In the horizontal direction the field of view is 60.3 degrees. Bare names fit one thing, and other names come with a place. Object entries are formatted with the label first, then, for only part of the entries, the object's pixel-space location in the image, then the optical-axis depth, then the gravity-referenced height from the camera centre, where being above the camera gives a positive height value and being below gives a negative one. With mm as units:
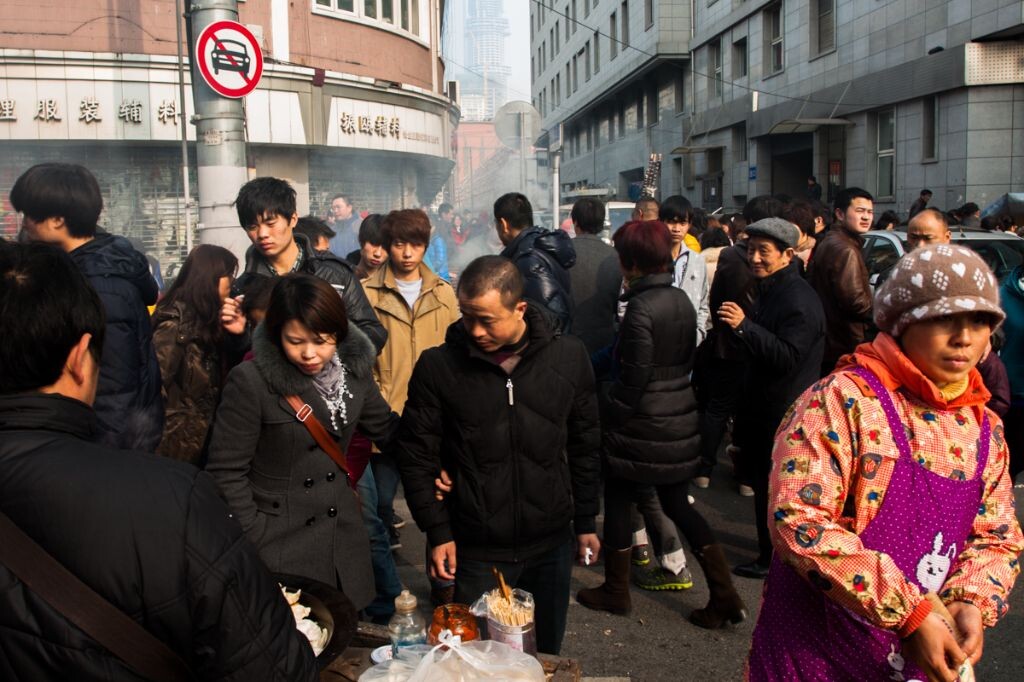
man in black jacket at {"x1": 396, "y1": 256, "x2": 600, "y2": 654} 3098 -678
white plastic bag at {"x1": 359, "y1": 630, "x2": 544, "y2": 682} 2244 -1088
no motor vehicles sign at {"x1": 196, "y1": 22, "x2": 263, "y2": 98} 6027 +1336
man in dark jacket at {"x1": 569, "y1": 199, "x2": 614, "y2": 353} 6168 -330
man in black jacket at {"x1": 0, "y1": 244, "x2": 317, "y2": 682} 1377 -433
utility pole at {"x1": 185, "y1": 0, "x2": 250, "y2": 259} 6328 +640
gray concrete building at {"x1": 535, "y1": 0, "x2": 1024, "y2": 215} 15547 +3187
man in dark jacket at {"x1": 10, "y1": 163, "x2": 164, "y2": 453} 3488 -64
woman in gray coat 3088 -681
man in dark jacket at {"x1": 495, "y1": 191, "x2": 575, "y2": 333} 5266 -99
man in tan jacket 4676 -304
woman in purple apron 2006 -556
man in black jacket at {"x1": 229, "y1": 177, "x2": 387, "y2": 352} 4191 +3
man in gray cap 4543 -504
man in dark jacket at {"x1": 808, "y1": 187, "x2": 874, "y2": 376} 5414 -315
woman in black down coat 4273 -818
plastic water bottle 2584 -1147
